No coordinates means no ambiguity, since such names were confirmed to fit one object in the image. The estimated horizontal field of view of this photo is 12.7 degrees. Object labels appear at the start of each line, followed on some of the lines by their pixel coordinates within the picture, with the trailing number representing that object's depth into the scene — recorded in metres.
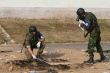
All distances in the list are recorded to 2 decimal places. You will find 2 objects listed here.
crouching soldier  14.70
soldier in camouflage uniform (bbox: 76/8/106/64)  14.84
